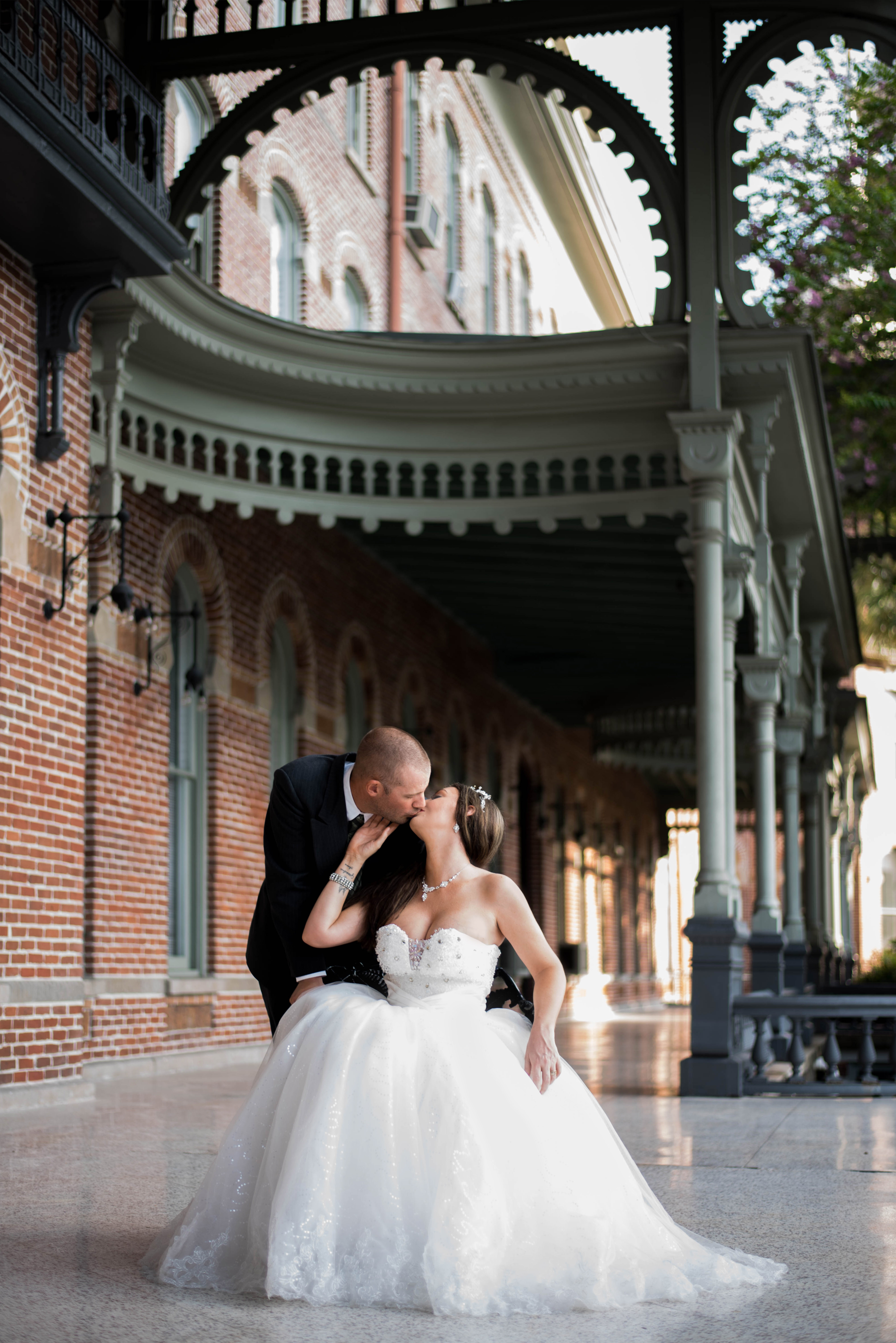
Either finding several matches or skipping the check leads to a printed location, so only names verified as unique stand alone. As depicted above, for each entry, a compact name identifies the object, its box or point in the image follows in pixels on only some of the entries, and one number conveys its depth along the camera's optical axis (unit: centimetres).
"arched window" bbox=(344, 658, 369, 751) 1719
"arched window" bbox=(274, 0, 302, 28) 1728
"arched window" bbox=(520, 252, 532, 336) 3158
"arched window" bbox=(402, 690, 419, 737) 1869
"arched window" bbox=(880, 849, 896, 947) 4753
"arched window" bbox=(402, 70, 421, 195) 2269
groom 469
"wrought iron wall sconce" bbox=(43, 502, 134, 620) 920
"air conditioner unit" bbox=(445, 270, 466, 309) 2506
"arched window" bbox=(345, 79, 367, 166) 2020
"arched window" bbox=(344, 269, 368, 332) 2023
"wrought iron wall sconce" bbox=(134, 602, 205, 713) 1123
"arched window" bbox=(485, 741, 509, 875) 2262
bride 405
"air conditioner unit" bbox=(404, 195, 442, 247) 2188
